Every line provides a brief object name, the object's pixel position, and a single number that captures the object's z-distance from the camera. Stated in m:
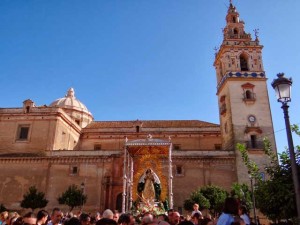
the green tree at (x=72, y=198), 29.48
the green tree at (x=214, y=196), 27.24
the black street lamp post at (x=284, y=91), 7.31
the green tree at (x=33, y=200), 29.44
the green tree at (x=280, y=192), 12.62
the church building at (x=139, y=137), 32.91
